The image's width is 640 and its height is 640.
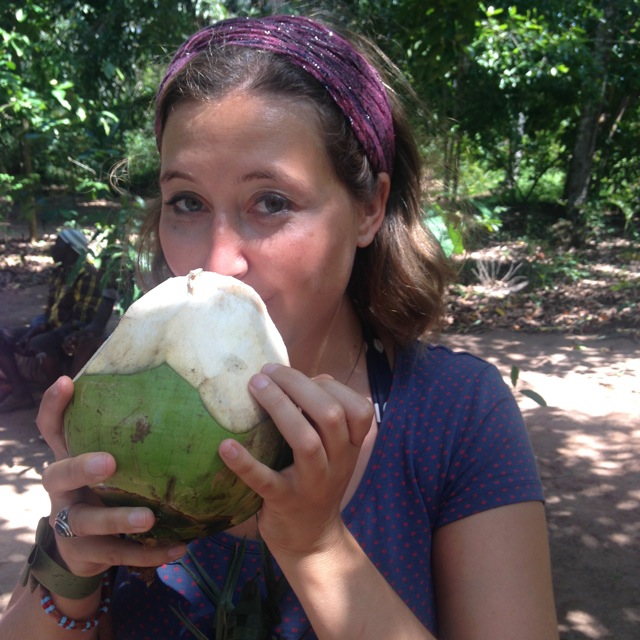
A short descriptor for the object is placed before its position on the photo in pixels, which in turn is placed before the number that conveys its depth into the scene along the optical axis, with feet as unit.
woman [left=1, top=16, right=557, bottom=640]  3.53
